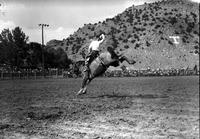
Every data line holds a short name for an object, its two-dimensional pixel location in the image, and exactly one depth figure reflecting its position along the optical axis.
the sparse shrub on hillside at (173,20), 122.81
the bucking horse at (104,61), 18.02
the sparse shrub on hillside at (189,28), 121.44
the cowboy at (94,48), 18.41
